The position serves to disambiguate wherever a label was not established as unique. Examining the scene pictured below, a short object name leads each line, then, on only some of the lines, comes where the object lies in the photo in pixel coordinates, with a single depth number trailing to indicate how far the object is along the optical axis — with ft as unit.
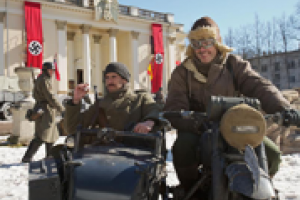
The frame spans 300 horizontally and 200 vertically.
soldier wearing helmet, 19.89
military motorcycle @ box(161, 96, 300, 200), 5.86
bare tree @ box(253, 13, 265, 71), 145.83
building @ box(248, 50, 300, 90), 164.50
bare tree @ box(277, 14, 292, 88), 137.88
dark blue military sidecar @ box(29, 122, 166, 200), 6.48
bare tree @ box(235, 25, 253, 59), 149.54
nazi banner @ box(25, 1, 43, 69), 84.17
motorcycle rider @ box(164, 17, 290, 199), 8.81
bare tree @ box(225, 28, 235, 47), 155.75
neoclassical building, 86.63
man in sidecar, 10.40
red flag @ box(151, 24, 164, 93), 109.29
